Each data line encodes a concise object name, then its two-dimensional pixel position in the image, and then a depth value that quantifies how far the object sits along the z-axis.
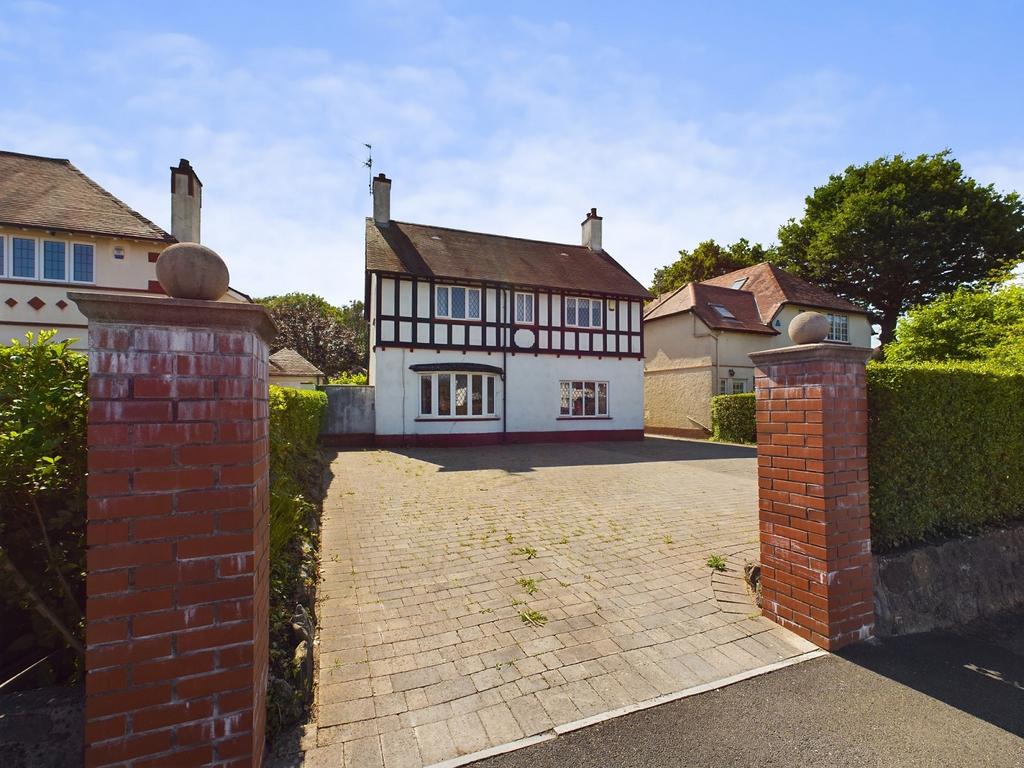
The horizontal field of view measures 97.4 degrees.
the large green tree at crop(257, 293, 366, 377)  31.78
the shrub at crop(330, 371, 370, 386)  24.50
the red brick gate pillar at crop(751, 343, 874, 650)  3.22
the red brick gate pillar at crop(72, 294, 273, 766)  1.71
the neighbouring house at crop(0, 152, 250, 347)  12.45
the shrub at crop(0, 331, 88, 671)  2.12
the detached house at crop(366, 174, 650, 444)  15.07
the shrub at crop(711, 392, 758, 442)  16.69
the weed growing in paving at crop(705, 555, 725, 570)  4.45
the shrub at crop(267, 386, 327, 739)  2.48
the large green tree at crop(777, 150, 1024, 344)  25.88
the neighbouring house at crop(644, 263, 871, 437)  19.97
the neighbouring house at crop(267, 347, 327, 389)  21.09
